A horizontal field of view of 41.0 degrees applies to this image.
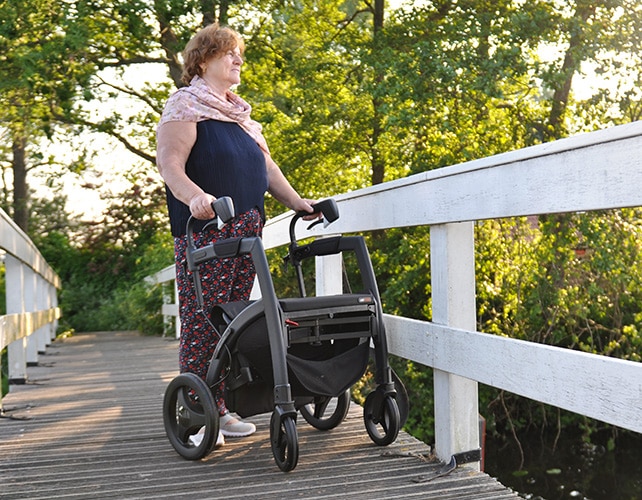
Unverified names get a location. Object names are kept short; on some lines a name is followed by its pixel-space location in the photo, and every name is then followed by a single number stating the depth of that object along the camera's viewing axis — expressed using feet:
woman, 9.91
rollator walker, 8.24
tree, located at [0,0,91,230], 34.68
